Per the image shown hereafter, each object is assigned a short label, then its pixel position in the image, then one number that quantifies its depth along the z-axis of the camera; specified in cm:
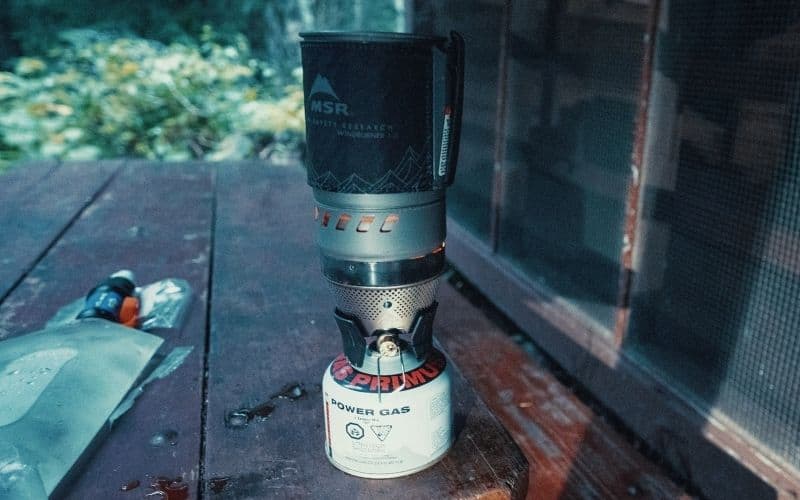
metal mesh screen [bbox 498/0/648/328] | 149
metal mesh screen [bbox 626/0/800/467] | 111
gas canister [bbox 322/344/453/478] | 71
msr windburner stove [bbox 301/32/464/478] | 66
